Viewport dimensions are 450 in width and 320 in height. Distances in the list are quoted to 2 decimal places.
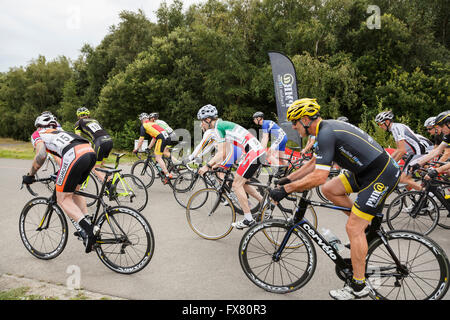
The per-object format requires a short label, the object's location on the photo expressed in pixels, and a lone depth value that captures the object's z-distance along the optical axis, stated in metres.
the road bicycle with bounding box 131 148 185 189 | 8.31
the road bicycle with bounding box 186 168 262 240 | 5.13
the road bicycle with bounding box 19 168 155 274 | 3.80
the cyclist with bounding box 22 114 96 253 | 3.87
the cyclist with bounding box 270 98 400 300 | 3.06
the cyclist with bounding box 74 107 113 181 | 7.05
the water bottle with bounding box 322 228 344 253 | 3.26
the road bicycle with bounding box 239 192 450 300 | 3.03
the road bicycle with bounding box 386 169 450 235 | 5.06
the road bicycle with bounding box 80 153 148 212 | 6.46
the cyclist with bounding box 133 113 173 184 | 8.15
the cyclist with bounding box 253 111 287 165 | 8.41
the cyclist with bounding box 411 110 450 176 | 4.92
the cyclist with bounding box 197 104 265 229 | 4.96
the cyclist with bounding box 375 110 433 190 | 6.19
